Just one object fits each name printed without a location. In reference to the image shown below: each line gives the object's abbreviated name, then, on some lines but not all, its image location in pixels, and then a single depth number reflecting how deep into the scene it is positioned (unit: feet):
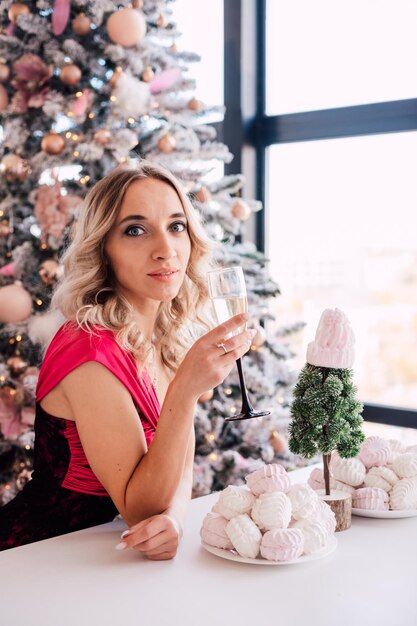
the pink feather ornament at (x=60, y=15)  10.33
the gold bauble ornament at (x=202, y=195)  10.89
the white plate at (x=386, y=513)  5.13
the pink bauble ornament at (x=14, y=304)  10.29
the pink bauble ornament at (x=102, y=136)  10.20
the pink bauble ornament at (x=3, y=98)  10.72
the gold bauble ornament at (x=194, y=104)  11.11
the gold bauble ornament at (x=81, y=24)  10.35
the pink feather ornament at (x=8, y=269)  10.59
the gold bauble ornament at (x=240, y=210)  11.22
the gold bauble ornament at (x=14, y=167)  10.66
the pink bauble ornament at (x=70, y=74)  10.26
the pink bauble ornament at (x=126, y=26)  10.19
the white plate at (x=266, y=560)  4.33
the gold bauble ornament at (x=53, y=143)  10.32
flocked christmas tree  10.34
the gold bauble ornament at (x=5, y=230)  10.87
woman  5.22
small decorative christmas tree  5.01
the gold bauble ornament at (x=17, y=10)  10.49
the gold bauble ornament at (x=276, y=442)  11.32
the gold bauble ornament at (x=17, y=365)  10.69
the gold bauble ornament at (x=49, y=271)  10.37
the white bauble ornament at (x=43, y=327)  10.14
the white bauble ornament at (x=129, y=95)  10.31
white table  3.72
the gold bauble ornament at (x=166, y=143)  10.66
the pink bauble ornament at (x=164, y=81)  10.85
